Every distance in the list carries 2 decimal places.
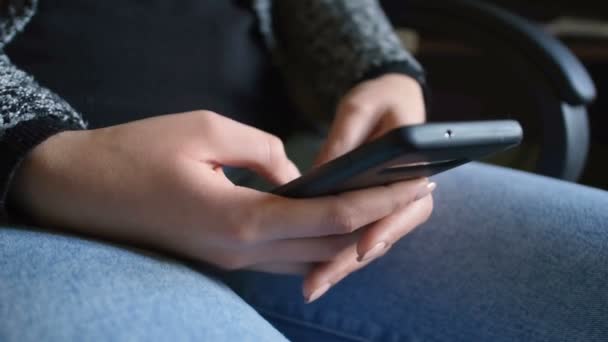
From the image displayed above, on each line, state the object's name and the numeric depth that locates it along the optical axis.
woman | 0.34
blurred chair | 0.61
